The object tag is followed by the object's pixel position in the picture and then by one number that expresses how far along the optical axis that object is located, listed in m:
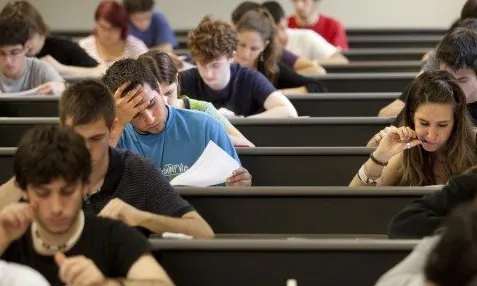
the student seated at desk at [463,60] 5.67
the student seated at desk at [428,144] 4.89
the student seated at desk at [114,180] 4.11
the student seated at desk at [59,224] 3.50
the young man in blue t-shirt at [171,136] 4.99
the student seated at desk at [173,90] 5.40
